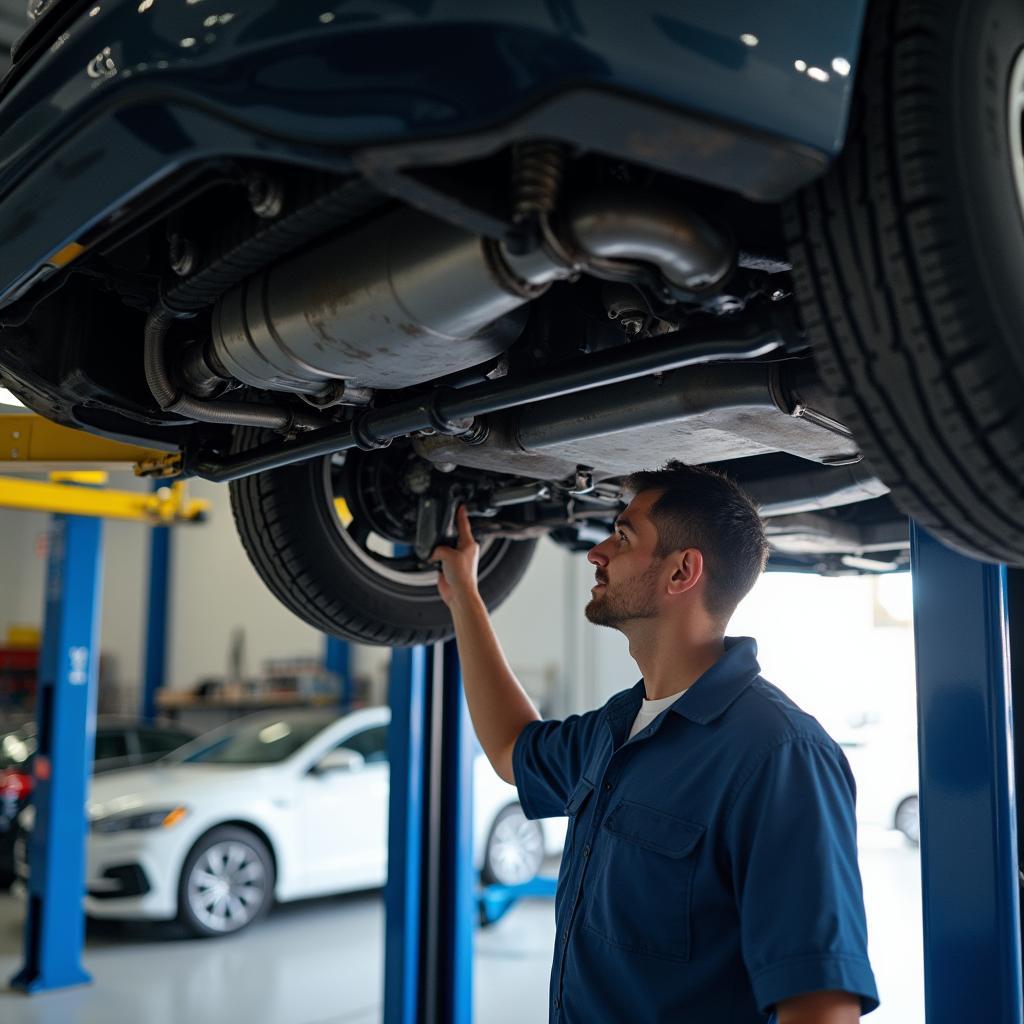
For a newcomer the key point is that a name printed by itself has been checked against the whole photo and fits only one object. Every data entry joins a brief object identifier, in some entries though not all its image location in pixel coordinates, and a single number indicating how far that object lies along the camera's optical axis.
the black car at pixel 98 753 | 6.42
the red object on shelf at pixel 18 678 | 14.58
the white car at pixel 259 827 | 5.25
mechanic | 1.34
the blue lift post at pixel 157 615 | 15.48
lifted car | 0.86
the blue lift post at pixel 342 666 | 12.95
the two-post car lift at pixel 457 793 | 1.65
